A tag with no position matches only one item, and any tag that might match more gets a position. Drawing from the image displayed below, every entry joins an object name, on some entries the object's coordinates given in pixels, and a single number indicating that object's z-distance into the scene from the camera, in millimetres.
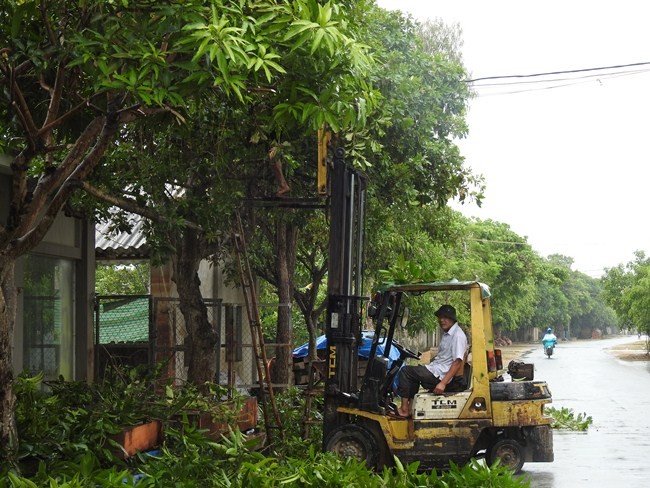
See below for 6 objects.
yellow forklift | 11648
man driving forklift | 11750
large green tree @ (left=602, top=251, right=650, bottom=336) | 59000
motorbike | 55844
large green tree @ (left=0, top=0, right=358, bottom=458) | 7172
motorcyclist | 55875
